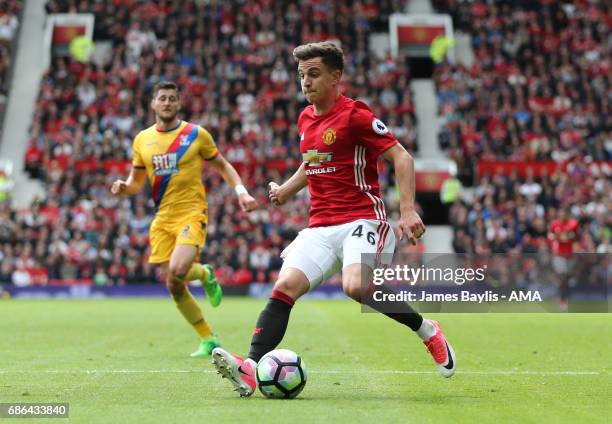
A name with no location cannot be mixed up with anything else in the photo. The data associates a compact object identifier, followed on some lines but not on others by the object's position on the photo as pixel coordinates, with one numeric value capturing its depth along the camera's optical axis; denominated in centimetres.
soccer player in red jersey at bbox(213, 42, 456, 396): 1465
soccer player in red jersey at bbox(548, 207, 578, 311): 4497
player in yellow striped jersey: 2198
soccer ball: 1398
